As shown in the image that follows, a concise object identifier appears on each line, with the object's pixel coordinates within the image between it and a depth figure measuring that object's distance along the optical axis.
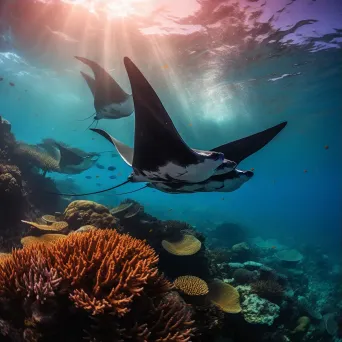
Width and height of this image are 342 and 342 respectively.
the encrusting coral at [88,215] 6.67
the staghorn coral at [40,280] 2.63
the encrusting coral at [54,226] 6.06
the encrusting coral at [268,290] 7.27
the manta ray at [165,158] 3.23
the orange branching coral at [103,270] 2.68
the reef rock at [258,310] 6.12
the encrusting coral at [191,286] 4.83
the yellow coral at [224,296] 5.52
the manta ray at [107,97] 7.91
